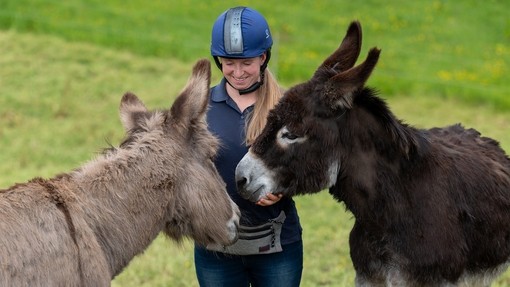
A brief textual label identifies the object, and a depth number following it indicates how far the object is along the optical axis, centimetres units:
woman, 929
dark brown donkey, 872
